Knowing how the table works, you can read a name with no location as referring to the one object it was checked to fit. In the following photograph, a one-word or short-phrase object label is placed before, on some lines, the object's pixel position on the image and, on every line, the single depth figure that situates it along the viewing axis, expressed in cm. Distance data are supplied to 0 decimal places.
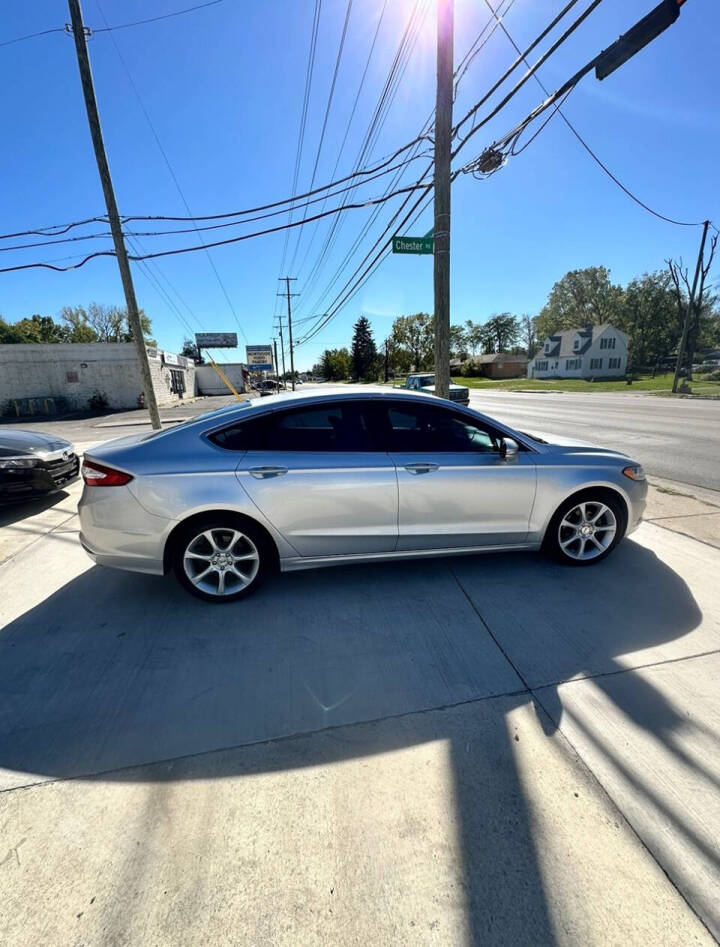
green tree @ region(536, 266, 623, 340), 6750
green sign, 625
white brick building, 2289
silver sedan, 283
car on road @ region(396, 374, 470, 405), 1738
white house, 5597
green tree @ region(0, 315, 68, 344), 5718
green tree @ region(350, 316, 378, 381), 7550
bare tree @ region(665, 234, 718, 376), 2711
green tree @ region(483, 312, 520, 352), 9312
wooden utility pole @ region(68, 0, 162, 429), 879
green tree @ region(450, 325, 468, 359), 8644
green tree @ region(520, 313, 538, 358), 9062
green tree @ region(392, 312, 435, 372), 7394
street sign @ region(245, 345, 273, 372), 5188
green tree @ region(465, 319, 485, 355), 9333
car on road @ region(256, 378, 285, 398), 3924
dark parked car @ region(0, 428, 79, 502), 488
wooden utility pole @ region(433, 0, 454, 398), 577
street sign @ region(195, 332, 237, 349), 5994
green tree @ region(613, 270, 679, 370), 5844
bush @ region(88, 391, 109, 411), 2458
